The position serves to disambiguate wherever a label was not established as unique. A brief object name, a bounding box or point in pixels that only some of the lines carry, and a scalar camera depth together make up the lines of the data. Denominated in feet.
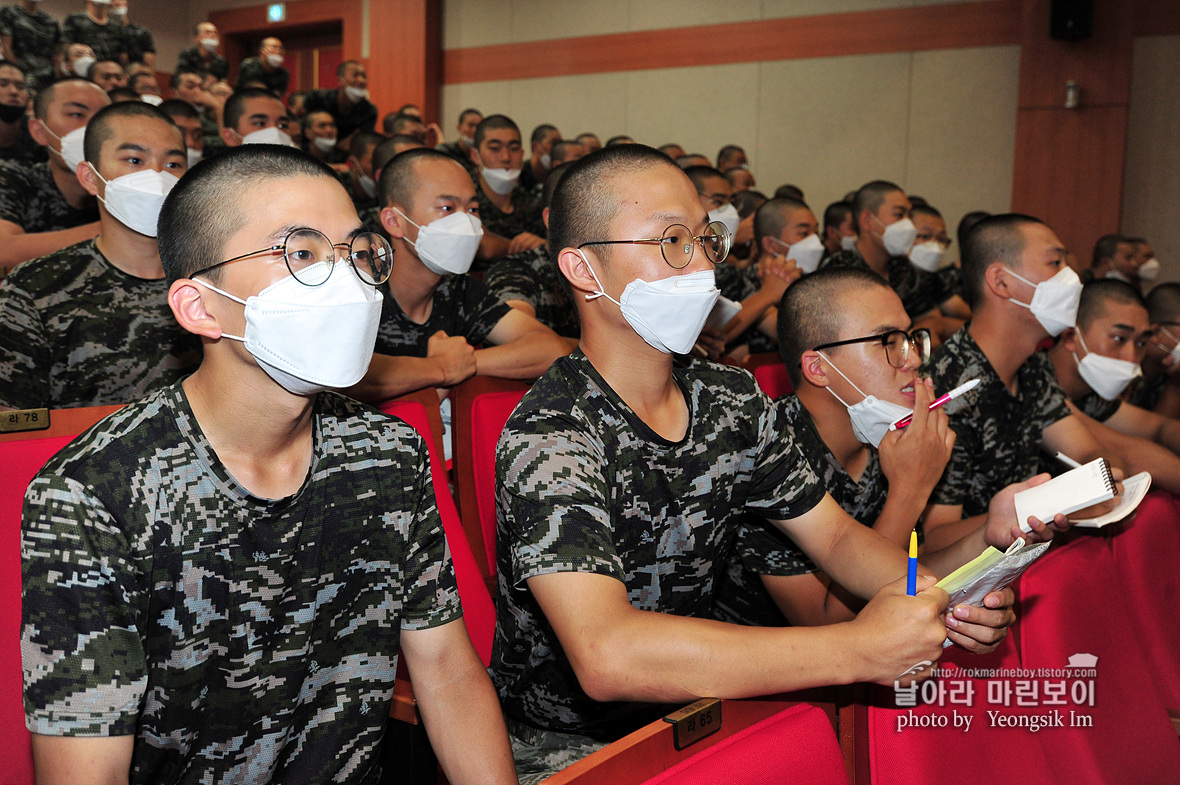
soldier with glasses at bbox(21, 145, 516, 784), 3.35
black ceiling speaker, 24.40
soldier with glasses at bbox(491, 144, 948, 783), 3.82
